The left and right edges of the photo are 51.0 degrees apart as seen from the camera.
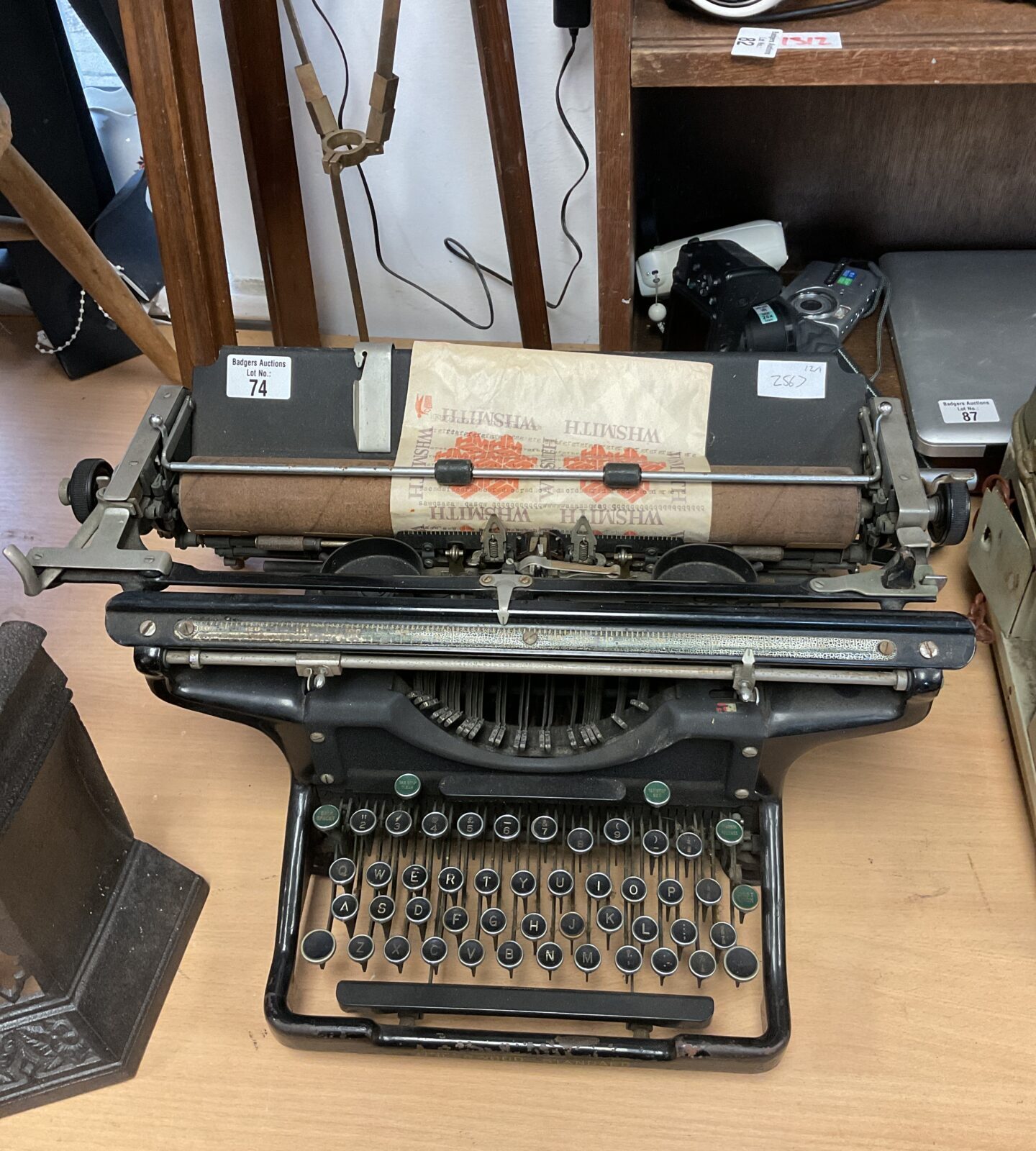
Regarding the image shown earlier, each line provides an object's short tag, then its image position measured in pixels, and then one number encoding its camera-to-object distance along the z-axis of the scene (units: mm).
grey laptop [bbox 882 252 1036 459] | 1486
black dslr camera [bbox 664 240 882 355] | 1517
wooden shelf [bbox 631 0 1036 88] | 1106
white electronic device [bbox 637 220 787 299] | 1682
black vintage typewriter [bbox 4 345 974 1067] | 1053
